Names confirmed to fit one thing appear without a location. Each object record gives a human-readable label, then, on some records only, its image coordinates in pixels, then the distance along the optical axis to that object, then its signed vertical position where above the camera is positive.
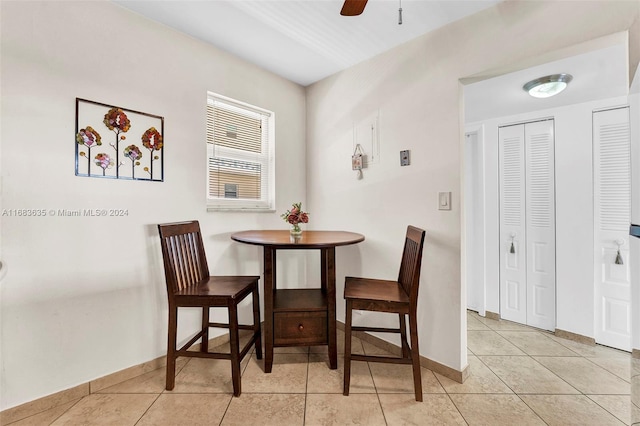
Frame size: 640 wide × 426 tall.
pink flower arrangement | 2.18 -0.03
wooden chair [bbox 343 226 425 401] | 1.62 -0.55
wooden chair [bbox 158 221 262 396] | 1.64 -0.49
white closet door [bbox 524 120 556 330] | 2.66 -0.11
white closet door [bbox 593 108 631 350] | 2.31 -0.12
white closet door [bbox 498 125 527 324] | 2.83 -0.13
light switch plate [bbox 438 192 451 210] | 1.87 +0.09
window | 2.36 +0.55
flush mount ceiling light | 2.03 +0.99
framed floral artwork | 1.68 +0.48
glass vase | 2.19 -0.13
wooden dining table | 1.89 -0.73
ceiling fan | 1.30 +1.02
